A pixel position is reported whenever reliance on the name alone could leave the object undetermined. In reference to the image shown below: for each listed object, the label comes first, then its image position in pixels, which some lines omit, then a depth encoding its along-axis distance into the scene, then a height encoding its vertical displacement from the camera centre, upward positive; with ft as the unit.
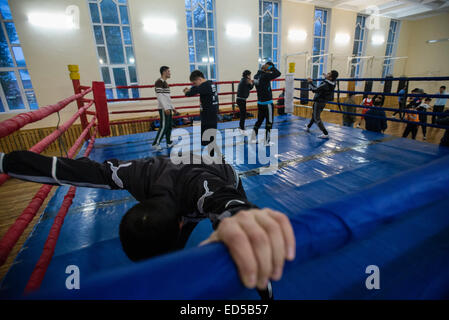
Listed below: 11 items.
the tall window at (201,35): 26.48 +6.57
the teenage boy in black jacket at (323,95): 14.78 -0.73
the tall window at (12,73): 19.47 +2.19
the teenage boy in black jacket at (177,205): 1.39 -1.39
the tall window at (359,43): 40.04 +7.17
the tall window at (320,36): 35.22 +7.67
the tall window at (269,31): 30.96 +7.71
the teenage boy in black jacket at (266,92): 14.11 -0.34
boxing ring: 1.24 -3.62
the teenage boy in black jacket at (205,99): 11.94 -0.52
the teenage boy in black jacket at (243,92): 17.04 -0.35
